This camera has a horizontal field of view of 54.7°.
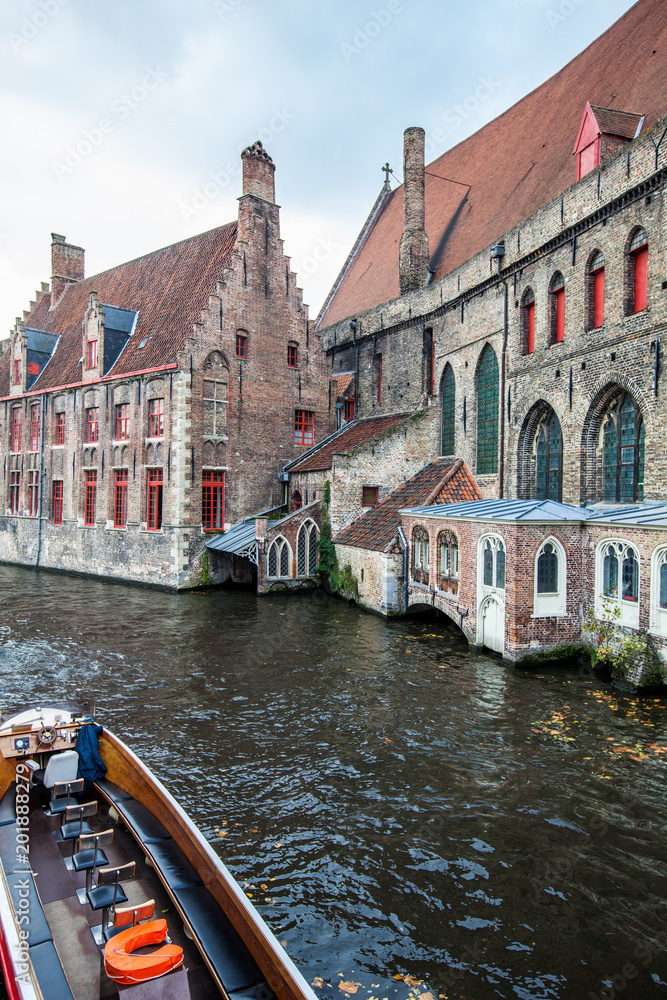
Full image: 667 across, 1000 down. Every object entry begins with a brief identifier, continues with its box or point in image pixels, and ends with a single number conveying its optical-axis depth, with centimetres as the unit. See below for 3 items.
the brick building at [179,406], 2088
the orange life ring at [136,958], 375
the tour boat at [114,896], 381
